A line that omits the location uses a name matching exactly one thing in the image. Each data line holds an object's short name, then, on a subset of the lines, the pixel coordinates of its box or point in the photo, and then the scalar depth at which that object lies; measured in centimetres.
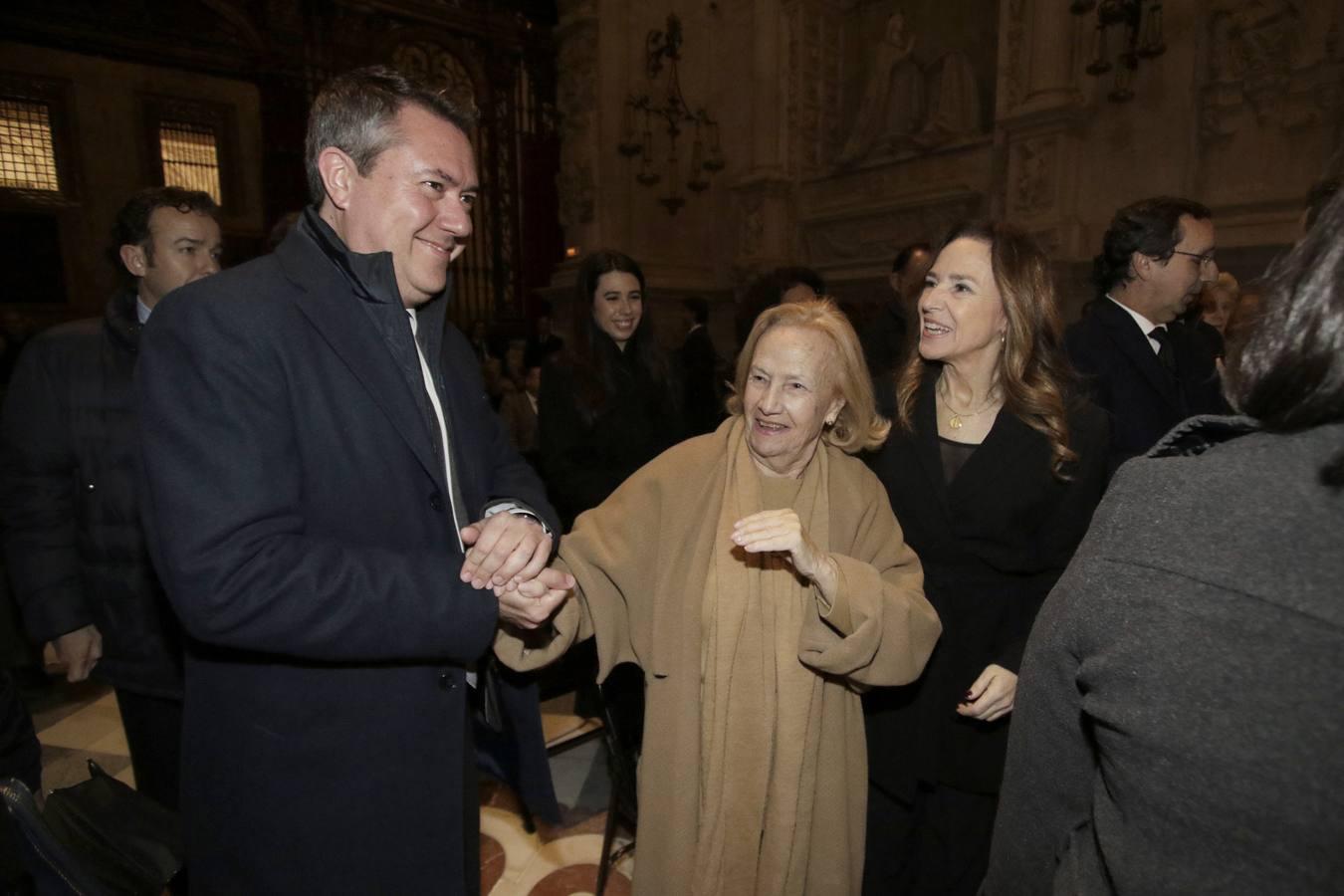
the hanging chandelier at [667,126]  826
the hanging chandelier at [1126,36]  532
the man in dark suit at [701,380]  393
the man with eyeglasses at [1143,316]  242
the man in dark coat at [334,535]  100
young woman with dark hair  277
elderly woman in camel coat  149
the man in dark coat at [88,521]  183
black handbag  119
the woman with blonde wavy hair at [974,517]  168
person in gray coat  58
